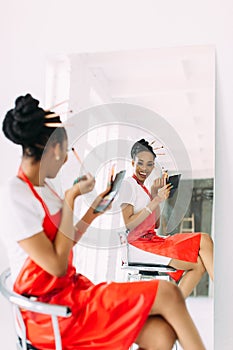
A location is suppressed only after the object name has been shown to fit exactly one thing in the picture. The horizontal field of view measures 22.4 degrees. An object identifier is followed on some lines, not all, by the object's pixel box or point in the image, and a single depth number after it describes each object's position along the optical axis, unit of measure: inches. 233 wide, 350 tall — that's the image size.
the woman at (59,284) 73.4
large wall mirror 94.0
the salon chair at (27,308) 69.7
